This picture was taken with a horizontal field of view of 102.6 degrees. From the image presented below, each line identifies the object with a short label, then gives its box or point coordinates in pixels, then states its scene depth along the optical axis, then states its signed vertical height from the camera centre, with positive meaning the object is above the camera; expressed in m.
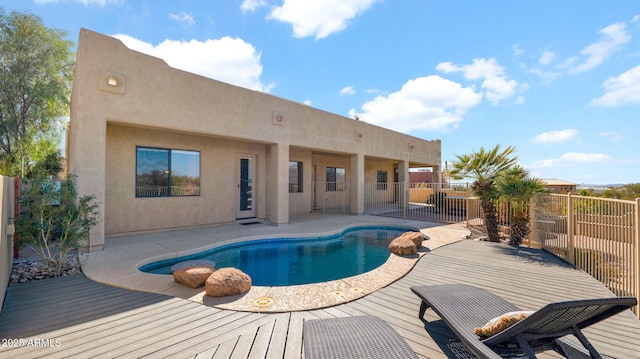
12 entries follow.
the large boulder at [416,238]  6.45 -1.35
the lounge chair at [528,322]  1.94 -1.29
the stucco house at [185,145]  6.12 +1.37
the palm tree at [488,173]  7.57 +0.39
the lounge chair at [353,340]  2.01 -1.33
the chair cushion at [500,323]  2.17 -1.19
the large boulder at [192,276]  4.02 -1.46
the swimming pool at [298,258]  5.57 -1.93
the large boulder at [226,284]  3.73 -1.47
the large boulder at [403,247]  5.93 -1.45
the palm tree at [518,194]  6.71 -0.23
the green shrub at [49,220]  4.47 -0.65
